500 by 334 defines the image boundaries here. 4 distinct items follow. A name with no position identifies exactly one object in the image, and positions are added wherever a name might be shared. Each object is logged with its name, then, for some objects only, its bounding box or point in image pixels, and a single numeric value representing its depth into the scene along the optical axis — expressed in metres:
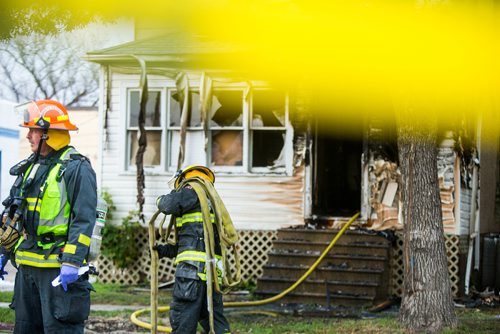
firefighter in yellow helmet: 14.27
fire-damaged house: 27.50
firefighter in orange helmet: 11.67
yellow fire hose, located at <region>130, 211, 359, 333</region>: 14.97
